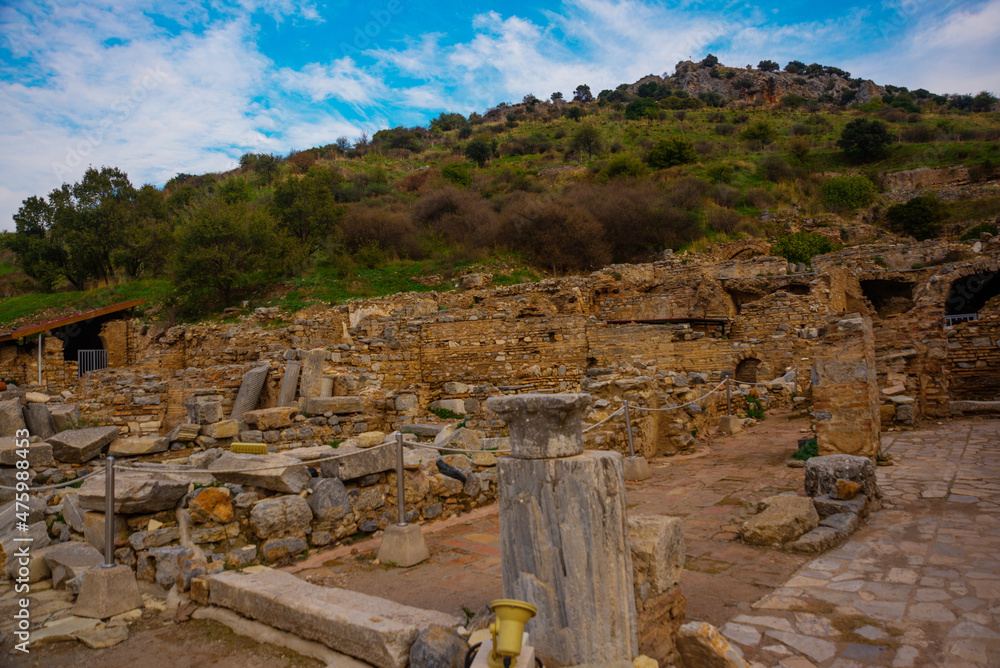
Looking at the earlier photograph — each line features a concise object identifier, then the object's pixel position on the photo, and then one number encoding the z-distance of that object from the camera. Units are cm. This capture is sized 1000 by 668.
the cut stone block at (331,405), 809
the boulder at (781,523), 438
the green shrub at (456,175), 3422
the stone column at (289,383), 993
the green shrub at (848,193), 2808
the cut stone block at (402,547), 442
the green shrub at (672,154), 3409
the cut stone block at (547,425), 260
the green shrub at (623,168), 3152
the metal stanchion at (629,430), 740
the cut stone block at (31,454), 606
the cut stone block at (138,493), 434
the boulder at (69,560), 432
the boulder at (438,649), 259
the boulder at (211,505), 443
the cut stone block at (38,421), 761
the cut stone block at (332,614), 278
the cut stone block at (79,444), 654
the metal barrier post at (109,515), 387
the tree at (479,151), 4100
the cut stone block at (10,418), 735
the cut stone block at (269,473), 471
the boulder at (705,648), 256
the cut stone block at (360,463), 504
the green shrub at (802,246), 2362
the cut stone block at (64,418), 789
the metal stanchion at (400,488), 460
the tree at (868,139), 3441
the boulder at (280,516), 451
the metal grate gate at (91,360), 1942
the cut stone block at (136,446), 668
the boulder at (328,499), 482
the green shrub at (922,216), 2547
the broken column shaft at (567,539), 247
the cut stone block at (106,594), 376
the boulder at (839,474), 505
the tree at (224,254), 2027
